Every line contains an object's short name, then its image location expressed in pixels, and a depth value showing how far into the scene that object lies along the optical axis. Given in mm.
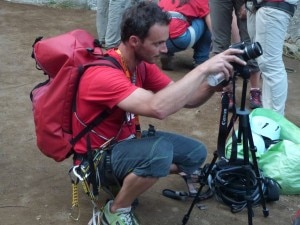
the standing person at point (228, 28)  4969
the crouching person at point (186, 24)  5633
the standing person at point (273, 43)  4203
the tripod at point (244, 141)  2873
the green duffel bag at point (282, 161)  3561
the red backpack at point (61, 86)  2822
